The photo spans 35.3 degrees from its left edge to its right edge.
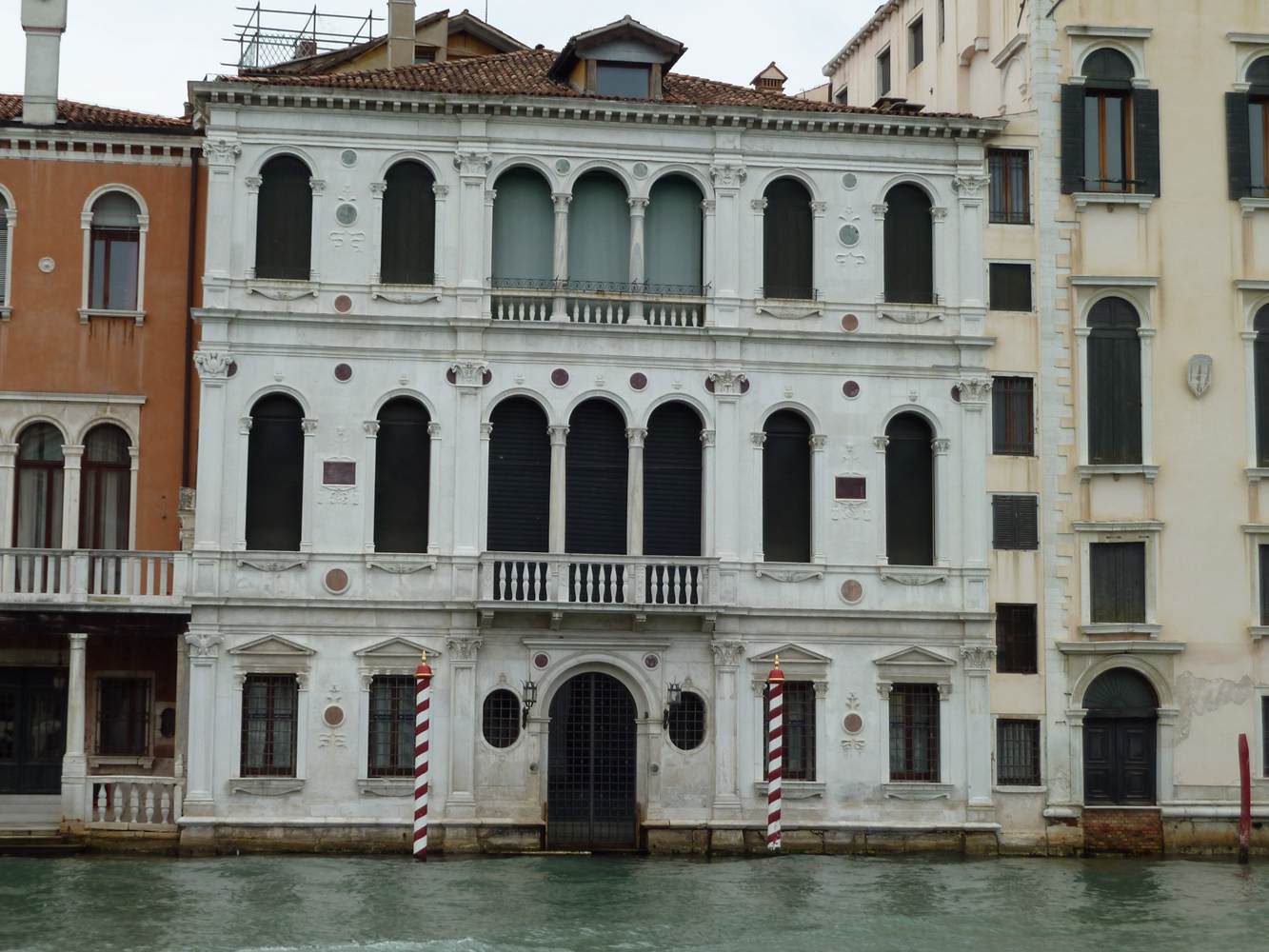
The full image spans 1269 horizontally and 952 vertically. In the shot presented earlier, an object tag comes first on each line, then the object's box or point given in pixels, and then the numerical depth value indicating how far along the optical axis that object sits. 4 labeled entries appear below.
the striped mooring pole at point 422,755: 28.53
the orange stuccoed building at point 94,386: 32.44
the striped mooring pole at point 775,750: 30.02
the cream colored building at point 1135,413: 32.75
